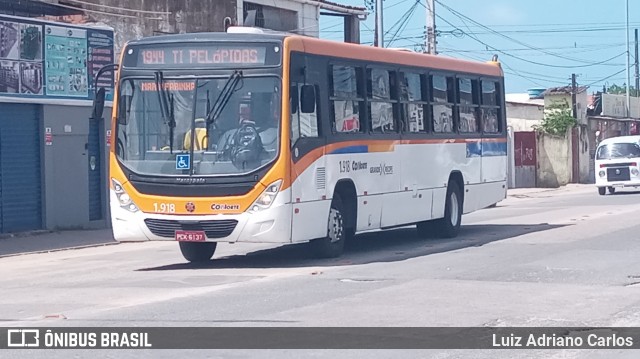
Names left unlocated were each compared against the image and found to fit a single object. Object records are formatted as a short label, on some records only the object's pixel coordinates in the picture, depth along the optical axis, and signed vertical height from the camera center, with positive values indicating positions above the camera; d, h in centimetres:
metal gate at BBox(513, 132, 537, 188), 4975 -17
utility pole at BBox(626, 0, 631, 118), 6182 +261
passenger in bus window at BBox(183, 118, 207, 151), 1573 +31
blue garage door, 2377 -11
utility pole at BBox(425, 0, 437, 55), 3806 +427
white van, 3953 -44
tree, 5097 +135
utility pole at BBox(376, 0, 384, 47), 3544 +400
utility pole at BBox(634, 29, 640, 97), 7894 +571
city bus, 1559 +24
